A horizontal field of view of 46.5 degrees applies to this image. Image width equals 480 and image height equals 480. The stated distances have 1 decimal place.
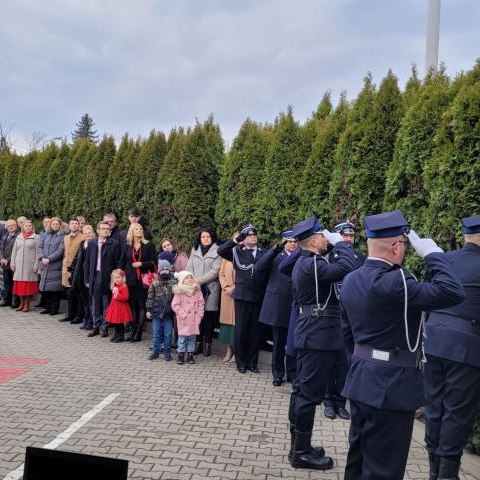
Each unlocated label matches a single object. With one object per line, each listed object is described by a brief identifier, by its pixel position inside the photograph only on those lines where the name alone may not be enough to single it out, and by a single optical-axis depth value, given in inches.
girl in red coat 351.6
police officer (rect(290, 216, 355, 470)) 174.4
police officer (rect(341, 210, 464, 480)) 121.3
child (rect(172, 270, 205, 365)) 308.0
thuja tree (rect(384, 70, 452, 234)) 215.2
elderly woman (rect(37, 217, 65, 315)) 434.9
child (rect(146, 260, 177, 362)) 316.8
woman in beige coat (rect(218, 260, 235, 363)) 316.5
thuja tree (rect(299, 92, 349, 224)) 293.4
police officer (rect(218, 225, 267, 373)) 296.2
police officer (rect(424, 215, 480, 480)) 154.9
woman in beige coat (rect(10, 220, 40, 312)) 454.3
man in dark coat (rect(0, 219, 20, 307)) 477.4
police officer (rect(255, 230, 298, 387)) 274.7
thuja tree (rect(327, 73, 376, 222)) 264.5
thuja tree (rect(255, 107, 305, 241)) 320.2
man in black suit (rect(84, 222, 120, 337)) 370.6
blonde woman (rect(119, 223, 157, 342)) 354.3
